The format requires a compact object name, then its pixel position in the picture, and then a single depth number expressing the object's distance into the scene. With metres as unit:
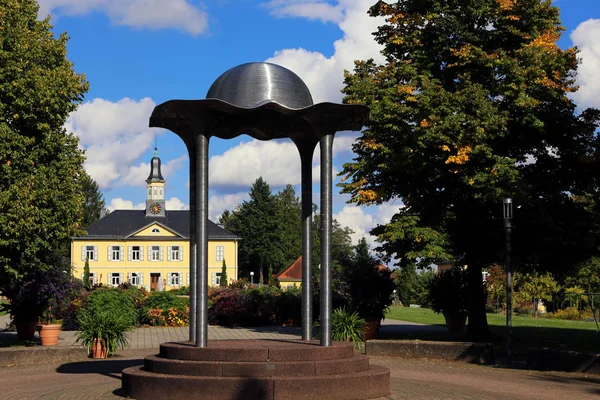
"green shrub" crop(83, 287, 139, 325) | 29.89
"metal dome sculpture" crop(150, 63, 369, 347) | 13.42
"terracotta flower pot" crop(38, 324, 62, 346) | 21.89
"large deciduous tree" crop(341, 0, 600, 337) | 22.45
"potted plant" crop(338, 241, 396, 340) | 24.23
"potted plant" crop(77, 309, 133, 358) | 18.61
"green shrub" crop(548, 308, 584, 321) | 43.66
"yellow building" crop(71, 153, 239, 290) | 87.00
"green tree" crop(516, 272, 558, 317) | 43.56
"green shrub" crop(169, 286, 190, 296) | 61.09
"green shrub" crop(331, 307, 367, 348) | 19.02
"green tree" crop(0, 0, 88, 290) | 19.09
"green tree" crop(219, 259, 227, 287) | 80.19
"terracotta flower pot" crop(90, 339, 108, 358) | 18.69
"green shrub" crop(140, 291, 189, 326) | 31.94
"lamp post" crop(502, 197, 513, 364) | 19.31
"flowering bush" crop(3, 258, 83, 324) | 22.89
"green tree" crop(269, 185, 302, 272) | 97.88
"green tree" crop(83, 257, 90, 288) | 78.22
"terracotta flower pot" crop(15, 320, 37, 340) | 24.17
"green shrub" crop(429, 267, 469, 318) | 26.22
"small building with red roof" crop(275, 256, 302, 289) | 82.31
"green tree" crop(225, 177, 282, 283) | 97.81
